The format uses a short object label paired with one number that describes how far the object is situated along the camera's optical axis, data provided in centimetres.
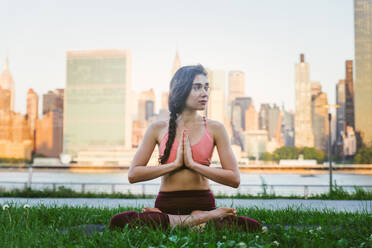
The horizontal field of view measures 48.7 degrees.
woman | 353
